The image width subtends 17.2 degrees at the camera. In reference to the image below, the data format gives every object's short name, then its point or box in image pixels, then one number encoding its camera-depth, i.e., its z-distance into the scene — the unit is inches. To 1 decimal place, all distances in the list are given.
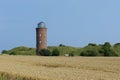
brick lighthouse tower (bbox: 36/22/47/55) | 3557.3
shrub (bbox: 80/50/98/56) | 3341.0
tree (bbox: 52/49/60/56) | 3550.7
